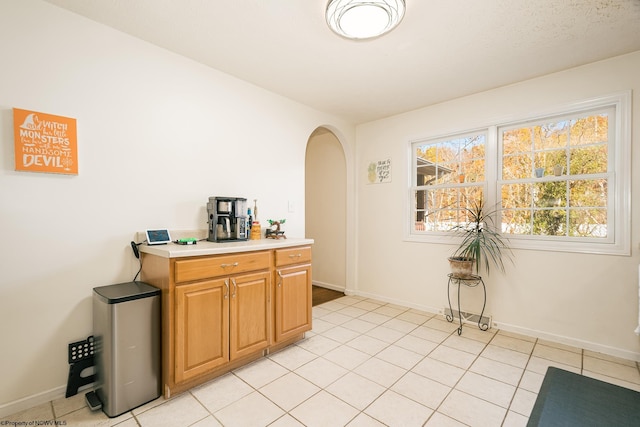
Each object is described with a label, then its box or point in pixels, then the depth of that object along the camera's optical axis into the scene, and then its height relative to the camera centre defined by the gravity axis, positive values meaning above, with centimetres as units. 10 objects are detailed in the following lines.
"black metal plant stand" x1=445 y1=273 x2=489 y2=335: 295 -79
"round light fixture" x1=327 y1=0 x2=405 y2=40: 176 +127
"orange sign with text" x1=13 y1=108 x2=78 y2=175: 175 +45
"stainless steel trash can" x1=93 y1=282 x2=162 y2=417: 171 -86
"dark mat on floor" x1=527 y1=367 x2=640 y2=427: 167 -125
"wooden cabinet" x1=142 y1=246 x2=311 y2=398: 185 -75
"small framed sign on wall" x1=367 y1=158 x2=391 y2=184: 398 +57
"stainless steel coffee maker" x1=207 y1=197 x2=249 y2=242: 247 -7
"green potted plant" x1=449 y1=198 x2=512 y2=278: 297 -38
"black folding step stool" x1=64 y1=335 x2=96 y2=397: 188 -105
